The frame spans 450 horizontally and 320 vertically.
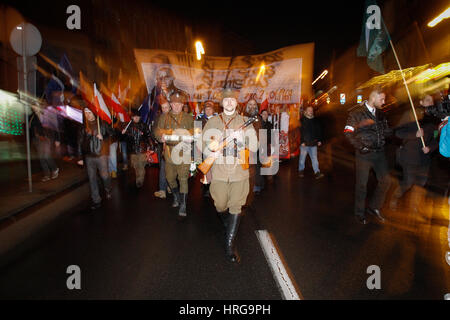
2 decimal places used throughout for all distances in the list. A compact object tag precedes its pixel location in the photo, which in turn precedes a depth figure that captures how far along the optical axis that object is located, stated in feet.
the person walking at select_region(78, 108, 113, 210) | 16.71
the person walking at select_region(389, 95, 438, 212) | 13.98
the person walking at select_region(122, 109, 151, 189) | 22.08
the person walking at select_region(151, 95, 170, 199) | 19.48
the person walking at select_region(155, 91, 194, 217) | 15.53
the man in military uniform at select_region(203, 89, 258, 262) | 10.73
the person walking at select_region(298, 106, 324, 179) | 26.02
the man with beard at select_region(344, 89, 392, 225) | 13.38
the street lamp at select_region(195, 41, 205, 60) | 22.36
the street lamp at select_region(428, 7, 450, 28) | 26.53
